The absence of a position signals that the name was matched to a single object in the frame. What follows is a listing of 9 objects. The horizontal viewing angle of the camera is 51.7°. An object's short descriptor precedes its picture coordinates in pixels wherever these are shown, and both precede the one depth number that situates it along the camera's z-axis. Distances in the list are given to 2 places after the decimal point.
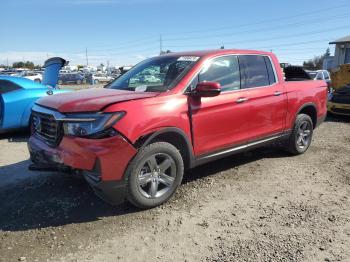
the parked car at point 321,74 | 17.72
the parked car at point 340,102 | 10.56
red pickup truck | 3.74
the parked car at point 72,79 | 43.25
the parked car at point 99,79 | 43.66
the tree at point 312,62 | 65.70
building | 31.53
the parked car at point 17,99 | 7.53
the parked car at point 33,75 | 31.11
